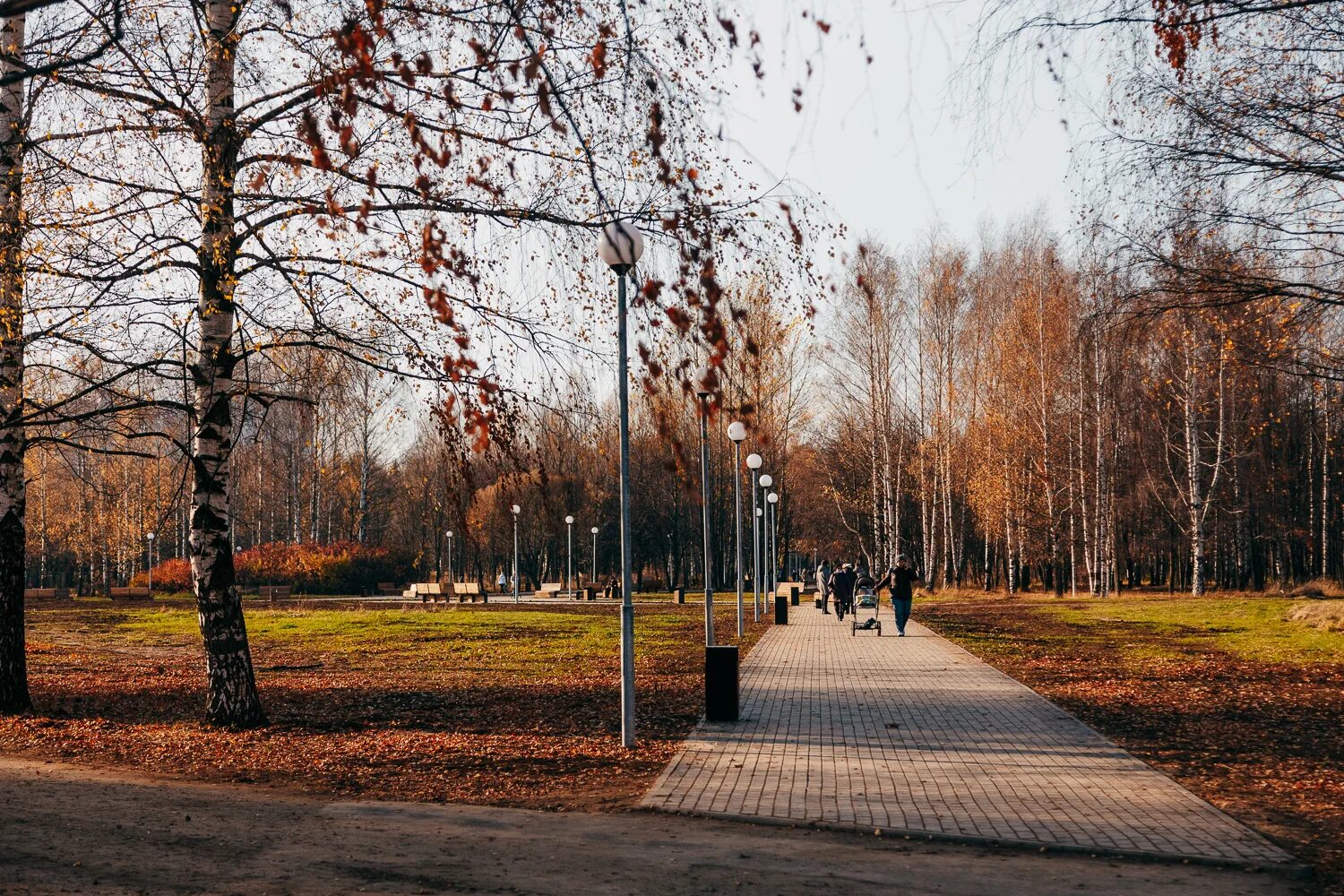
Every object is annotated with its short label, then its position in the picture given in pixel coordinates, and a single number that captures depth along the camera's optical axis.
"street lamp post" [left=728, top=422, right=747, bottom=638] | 19.18
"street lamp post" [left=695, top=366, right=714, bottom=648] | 15.52
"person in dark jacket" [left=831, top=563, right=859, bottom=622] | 28.70
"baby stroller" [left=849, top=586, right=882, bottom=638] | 24.19
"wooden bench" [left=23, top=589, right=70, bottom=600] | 55.12
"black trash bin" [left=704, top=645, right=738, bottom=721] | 11.66
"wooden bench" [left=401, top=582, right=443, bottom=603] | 42.12
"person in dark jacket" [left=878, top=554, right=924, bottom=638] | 23.34
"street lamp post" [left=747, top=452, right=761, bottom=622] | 26.81
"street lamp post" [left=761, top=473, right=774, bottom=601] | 28.52
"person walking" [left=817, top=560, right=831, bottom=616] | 34.22
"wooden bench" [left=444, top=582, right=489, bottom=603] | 42.78
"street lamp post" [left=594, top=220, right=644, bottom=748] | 9.14
